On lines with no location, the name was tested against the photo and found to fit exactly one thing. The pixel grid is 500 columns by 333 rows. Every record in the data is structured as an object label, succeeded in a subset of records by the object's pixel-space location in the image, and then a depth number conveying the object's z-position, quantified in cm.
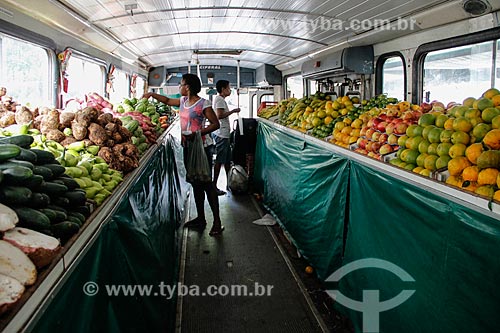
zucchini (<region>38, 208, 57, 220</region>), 152
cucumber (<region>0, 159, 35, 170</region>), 153
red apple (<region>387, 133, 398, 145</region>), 297
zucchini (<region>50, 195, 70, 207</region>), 169
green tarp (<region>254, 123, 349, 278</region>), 332
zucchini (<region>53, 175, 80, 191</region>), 186
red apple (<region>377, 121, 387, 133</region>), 327
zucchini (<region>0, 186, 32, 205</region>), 142
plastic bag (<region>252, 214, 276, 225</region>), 541
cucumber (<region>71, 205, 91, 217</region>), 177
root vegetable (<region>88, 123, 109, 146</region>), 291
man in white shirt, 657
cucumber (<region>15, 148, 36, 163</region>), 171
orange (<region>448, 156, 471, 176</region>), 209
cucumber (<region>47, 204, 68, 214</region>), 161
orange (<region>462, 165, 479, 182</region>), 198
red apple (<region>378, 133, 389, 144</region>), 313
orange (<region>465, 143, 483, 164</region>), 207
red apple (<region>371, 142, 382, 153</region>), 313
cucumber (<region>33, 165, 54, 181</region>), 170
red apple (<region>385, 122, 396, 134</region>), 307
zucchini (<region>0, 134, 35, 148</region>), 187
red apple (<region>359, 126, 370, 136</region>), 353
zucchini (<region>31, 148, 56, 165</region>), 185
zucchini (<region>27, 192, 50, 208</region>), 153
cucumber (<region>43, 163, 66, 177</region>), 184
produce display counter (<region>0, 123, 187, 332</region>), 109
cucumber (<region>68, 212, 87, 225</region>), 168
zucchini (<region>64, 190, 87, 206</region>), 177
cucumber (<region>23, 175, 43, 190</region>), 154
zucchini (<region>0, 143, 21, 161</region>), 160
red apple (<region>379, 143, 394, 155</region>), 294
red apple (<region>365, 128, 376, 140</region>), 337
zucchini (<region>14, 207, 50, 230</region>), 141
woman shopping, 475
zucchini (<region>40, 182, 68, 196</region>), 166
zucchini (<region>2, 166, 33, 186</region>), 149
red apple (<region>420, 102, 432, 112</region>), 329
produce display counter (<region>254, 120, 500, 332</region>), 165
